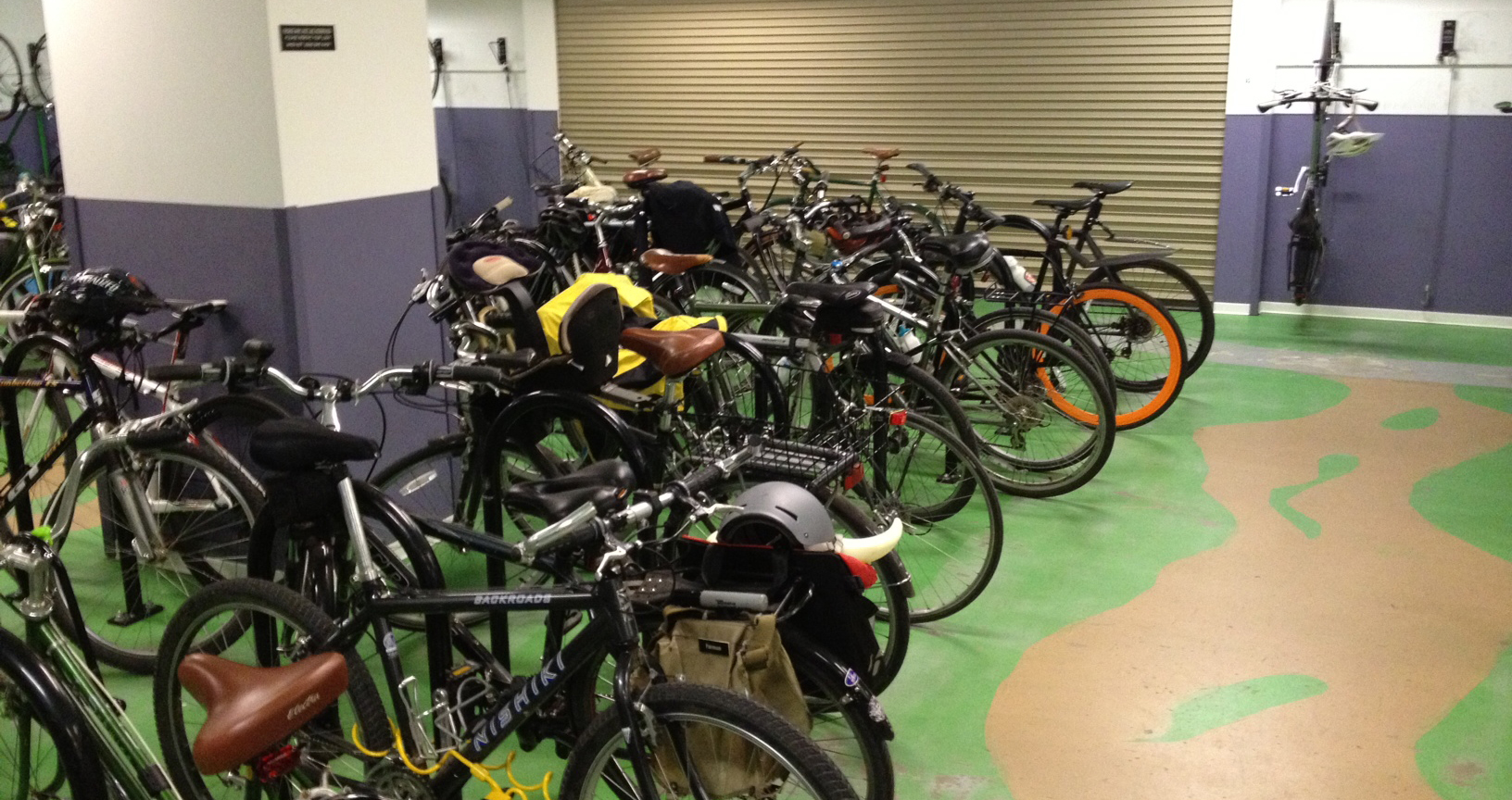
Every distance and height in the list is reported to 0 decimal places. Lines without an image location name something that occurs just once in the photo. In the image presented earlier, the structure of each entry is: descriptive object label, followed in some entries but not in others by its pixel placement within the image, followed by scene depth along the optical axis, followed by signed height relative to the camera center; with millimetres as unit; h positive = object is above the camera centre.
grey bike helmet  2357 -732
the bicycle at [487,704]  2021 -979
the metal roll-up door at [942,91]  8000 +244
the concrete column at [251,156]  3545 -65
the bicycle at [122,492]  3086 -940
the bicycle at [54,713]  1915 -924
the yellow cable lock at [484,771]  2258 -1141
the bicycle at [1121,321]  5480 -857
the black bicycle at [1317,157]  7191 -215
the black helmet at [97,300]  3318 -430
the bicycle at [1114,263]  5637 -617
